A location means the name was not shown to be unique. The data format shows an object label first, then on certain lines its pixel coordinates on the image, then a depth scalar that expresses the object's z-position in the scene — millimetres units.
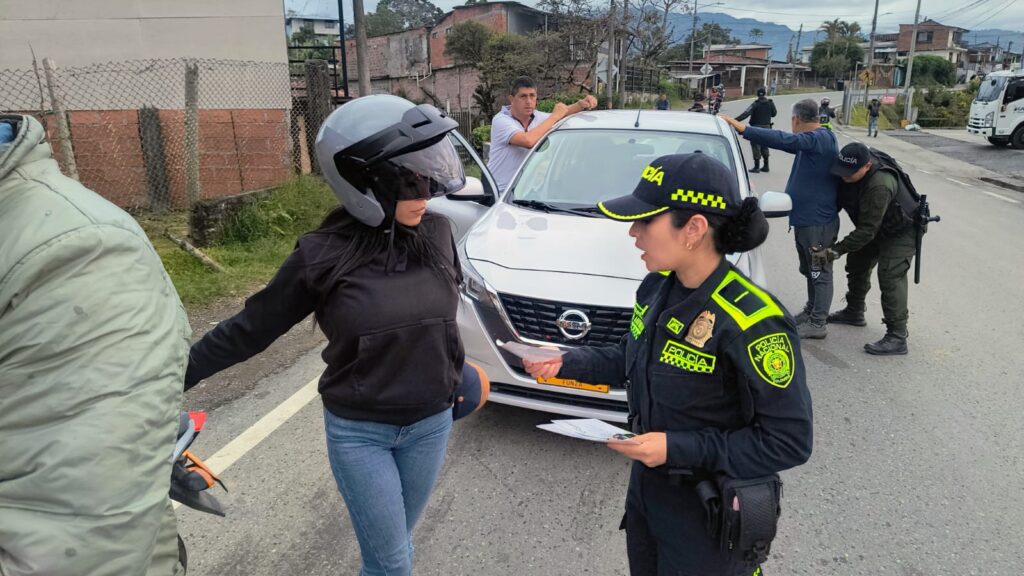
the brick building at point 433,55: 37156
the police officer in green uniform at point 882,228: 4738
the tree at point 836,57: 89375
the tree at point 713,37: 82688
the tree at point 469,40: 36125
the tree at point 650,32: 43406
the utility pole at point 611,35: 24562
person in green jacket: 949
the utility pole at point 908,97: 34031
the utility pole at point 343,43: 10211
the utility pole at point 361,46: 8648
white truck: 22453
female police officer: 1521
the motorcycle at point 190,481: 1467
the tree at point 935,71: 67000
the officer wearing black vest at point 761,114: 15125
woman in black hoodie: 1725
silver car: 3314
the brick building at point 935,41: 96000
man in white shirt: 5621
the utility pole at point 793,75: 88238
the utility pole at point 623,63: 30978
